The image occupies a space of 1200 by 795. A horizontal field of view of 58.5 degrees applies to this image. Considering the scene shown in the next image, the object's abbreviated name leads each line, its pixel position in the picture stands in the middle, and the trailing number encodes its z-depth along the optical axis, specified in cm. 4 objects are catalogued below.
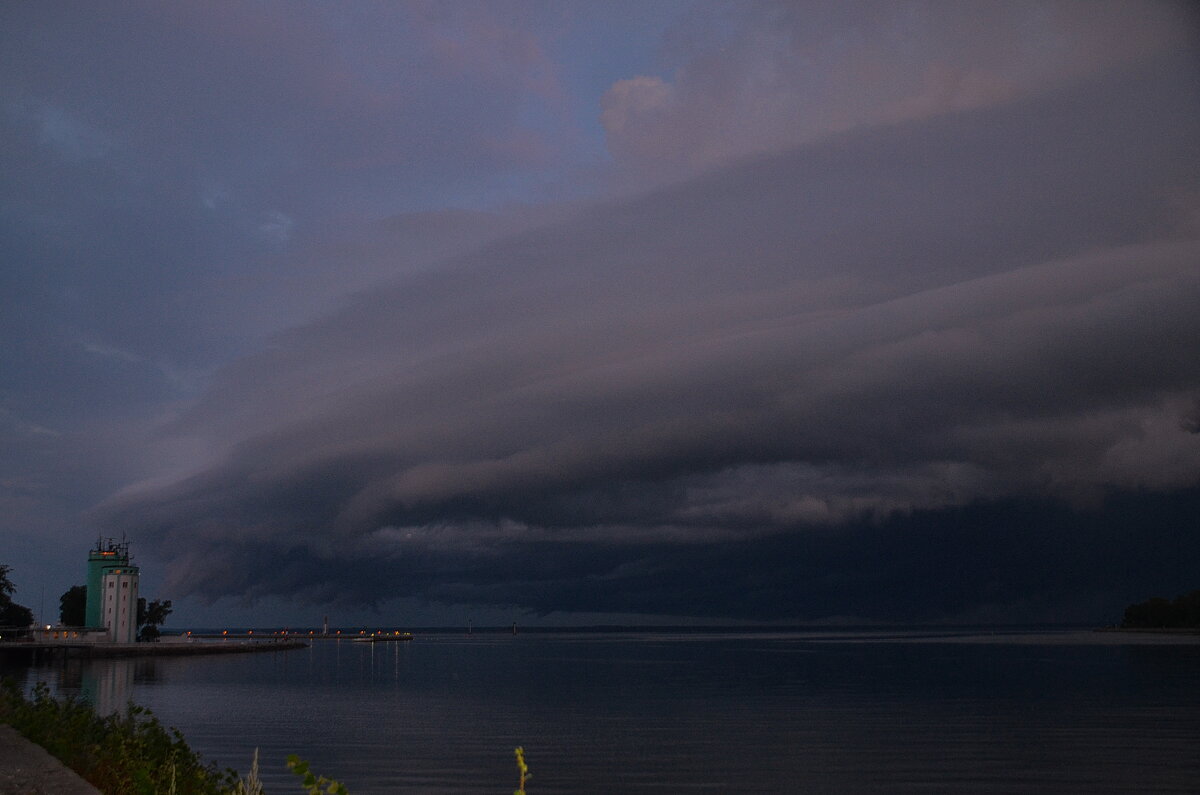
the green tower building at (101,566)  13575
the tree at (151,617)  16538
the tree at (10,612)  13462
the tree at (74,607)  15388
